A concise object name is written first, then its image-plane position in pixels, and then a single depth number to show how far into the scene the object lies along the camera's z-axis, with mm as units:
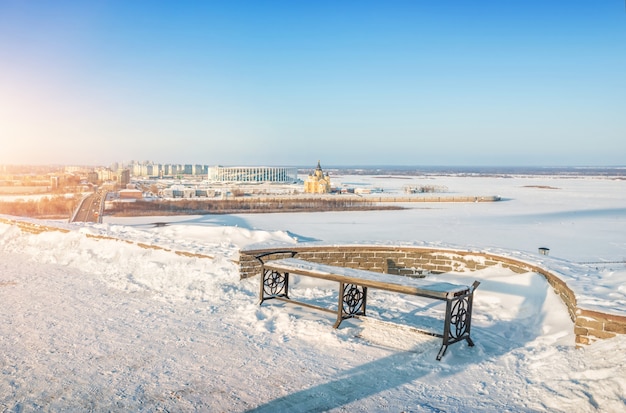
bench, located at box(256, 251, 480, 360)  5320
